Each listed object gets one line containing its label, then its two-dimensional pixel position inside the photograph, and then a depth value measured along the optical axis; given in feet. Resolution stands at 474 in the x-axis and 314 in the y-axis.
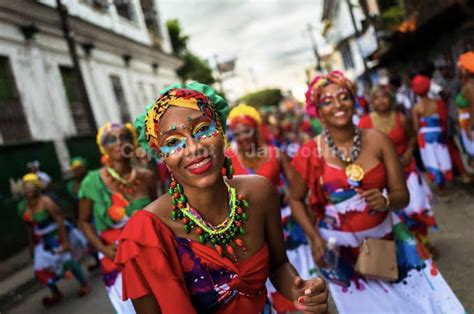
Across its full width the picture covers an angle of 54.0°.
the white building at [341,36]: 125.18
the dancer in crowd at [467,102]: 19.65
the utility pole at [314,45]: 142.24
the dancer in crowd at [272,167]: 15.14
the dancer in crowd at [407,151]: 17.06
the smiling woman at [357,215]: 9.61
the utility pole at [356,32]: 62.03
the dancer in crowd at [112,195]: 13.52
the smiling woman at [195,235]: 6.13
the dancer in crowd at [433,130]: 23.81
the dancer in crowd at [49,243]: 22.36
